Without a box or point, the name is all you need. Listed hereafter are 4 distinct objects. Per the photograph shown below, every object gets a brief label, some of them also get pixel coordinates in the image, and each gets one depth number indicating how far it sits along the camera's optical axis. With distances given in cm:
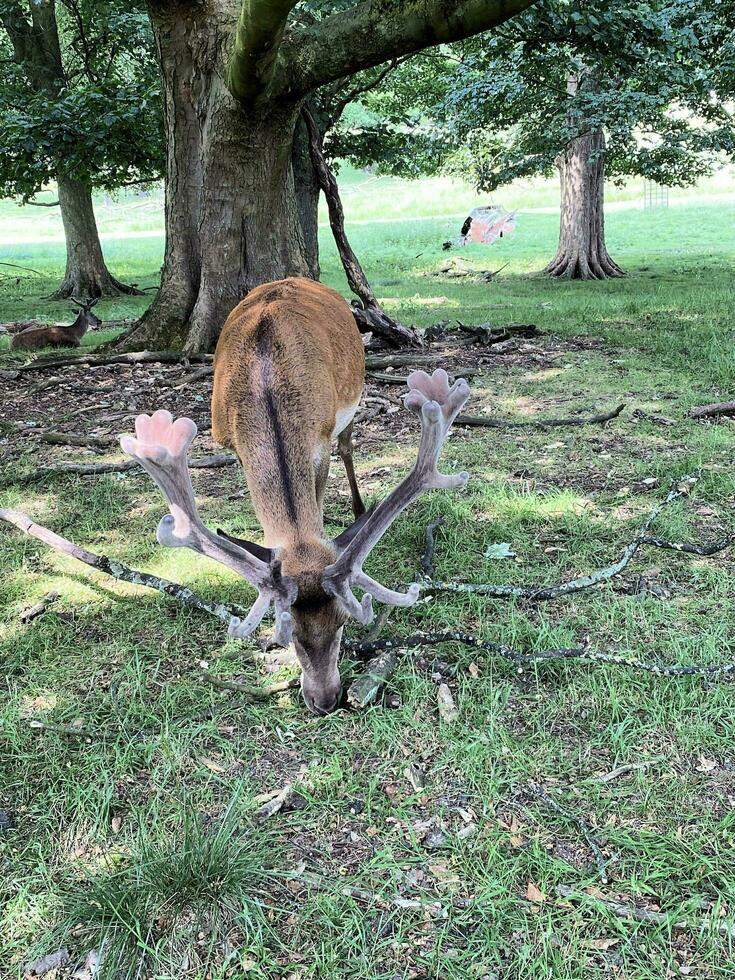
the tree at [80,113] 986
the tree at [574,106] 792
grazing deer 257
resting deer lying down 933
